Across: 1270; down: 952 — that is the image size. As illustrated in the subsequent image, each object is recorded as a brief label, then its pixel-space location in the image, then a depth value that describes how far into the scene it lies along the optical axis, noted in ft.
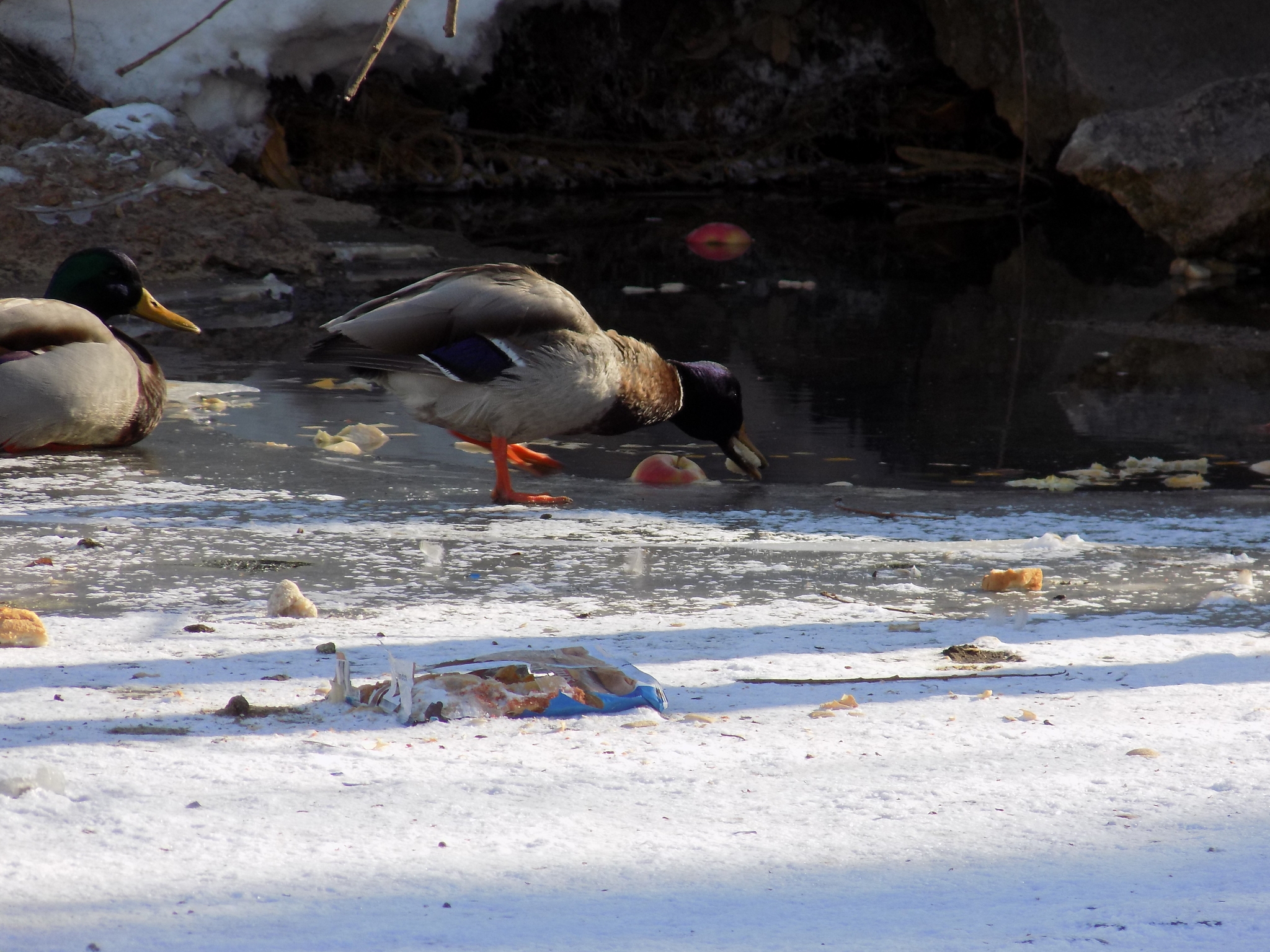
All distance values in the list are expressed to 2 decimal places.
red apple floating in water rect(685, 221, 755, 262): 63.46
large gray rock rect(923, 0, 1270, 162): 74.54
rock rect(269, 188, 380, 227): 61.57
